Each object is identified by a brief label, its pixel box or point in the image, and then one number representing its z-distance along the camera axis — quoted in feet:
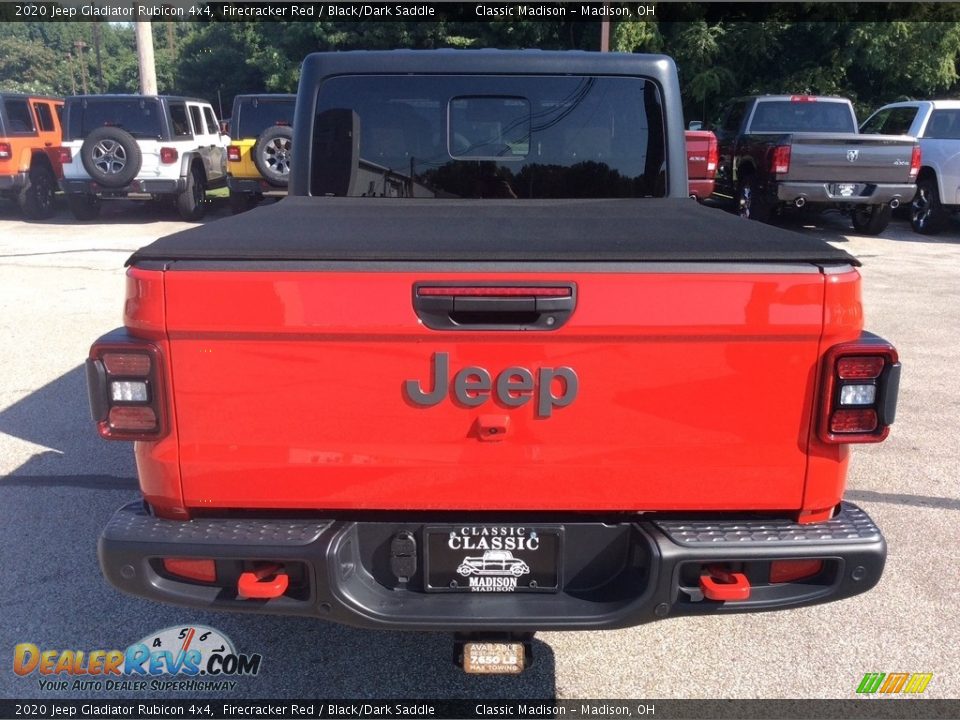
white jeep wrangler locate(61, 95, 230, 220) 42.19
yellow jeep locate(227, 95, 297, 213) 41.83
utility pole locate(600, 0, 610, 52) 50.98
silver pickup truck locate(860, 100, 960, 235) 41.83
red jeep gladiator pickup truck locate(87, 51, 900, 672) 7.03
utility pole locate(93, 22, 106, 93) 165.05
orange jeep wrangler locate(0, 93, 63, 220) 46.57
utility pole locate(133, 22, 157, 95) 59.93
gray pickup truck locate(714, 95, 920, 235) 37.55
